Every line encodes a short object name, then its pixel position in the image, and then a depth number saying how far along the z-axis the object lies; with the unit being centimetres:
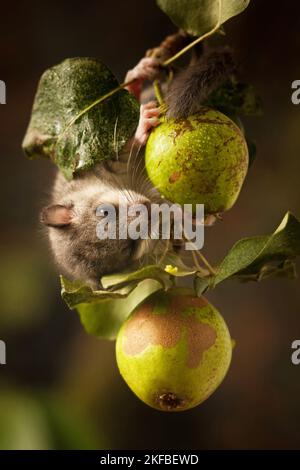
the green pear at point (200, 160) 103
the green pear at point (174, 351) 105
